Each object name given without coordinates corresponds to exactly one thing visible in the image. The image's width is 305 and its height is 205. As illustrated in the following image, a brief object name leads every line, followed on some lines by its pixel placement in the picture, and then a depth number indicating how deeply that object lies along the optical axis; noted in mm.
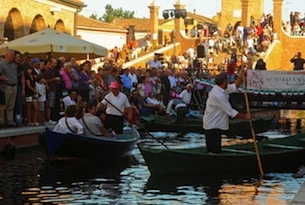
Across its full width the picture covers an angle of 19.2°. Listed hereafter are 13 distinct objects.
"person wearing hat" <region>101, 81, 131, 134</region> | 20250
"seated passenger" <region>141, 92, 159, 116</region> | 30797
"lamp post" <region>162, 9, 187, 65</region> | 47000
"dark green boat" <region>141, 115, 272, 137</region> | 28297
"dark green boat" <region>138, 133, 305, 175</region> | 17031
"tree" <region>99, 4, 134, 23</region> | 165000
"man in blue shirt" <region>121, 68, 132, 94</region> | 29878
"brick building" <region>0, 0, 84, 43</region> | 37625
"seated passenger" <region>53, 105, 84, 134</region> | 18766
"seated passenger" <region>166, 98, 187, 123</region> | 29225
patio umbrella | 24797
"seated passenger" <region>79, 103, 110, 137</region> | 19312
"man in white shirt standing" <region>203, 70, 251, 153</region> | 16734
